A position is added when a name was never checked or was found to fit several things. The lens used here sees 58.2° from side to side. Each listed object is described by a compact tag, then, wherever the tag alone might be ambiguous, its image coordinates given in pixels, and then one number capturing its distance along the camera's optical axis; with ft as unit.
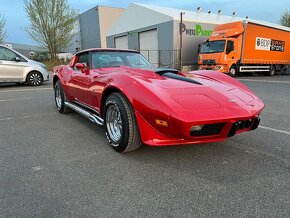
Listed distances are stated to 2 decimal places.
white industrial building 73.36
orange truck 53.16
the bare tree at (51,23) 83.76
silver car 32.89
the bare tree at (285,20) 129.92
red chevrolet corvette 8.68
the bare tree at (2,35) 87.81
